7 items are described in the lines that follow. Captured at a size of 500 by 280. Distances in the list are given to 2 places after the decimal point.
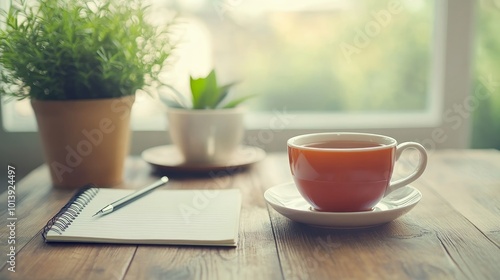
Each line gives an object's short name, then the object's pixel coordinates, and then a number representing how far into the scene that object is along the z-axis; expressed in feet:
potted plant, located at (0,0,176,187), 3.14
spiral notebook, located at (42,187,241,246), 2.49
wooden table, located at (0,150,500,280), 2.17
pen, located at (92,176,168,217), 2.82
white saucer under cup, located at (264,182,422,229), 2.52
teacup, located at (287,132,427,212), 2.58
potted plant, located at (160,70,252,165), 3.79
